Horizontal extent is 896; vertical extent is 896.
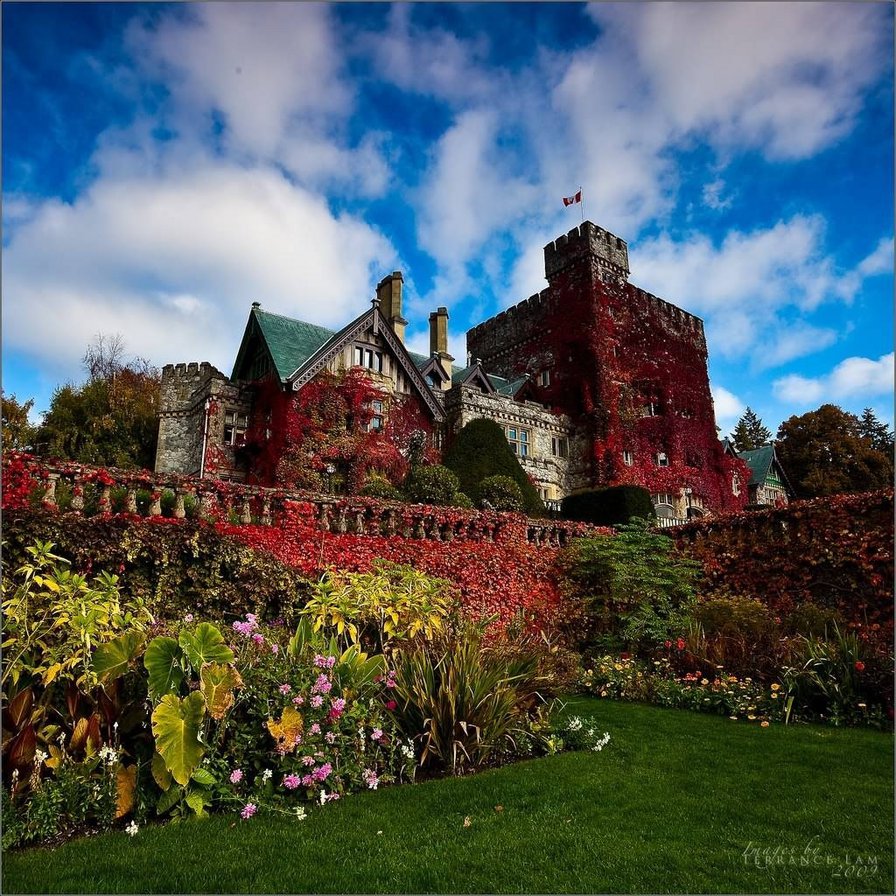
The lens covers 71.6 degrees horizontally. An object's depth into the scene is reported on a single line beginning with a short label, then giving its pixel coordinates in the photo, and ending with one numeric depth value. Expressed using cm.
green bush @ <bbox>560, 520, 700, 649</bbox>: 1195
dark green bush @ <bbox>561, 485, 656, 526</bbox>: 2058
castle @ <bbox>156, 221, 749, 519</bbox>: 2588
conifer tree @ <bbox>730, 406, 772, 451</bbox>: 6425
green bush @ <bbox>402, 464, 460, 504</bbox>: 1869
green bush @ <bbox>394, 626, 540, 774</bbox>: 582
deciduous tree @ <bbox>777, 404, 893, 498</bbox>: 4250
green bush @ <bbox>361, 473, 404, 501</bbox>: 1931
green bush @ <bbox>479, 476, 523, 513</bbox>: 1977
